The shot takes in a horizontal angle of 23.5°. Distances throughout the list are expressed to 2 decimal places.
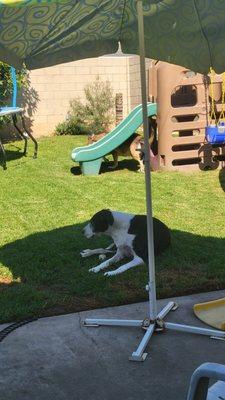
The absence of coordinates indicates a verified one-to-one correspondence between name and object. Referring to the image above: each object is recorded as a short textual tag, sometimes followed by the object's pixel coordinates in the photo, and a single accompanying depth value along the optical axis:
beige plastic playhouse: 9.88
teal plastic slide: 9.71
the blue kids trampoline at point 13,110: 10.29
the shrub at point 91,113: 15.08
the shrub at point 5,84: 12.67
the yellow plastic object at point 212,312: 3.92
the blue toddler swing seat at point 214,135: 9.52
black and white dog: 5.07
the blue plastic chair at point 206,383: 1.92
